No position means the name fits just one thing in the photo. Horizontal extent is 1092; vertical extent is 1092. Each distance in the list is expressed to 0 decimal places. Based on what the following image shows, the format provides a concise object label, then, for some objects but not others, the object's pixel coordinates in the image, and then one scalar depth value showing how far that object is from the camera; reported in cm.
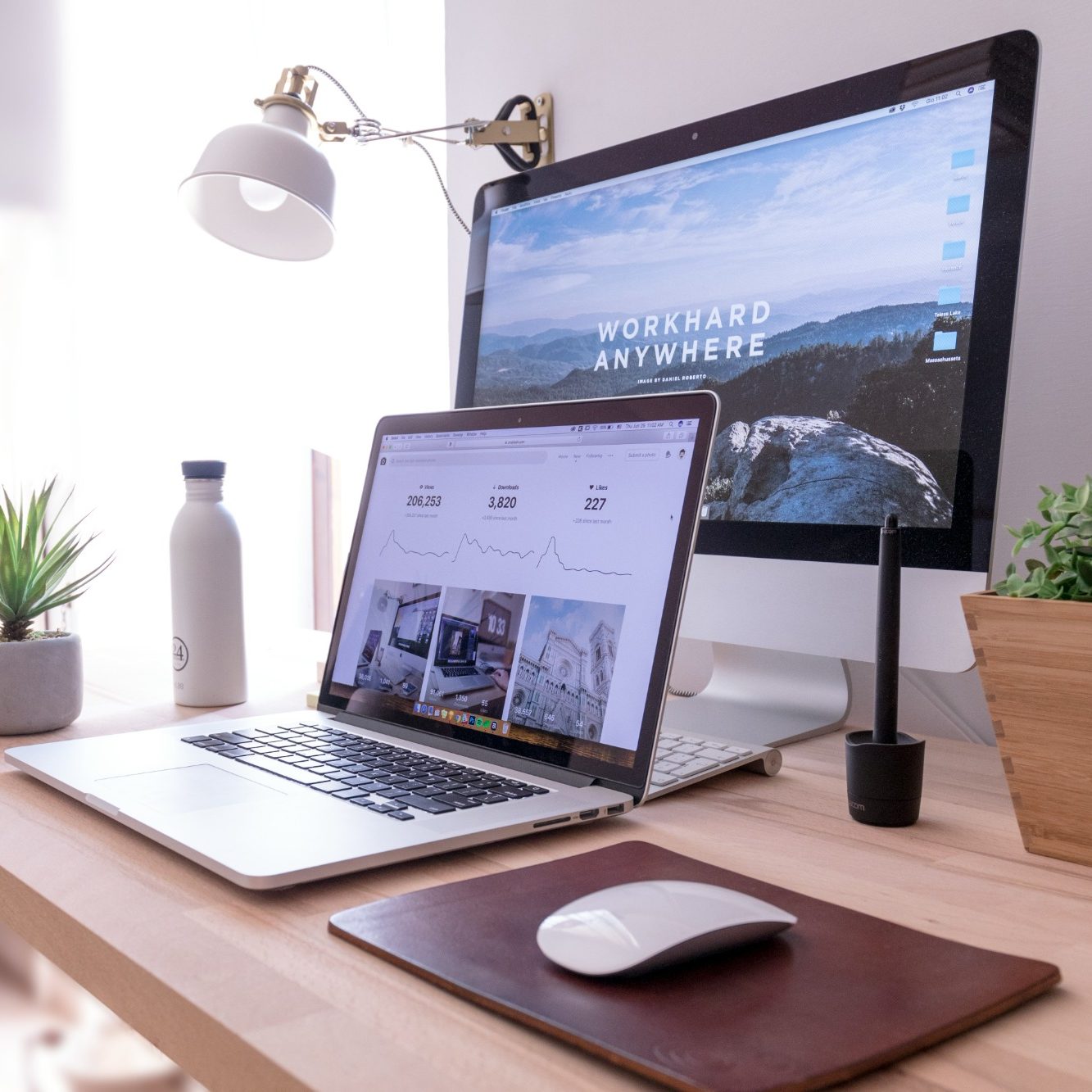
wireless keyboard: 72
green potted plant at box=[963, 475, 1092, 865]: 55
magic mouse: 40
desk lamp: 109
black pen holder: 65
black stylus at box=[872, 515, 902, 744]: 65
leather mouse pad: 35
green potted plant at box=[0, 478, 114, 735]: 92
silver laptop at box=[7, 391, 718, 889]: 61
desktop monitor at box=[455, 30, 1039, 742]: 74
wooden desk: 37
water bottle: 102
